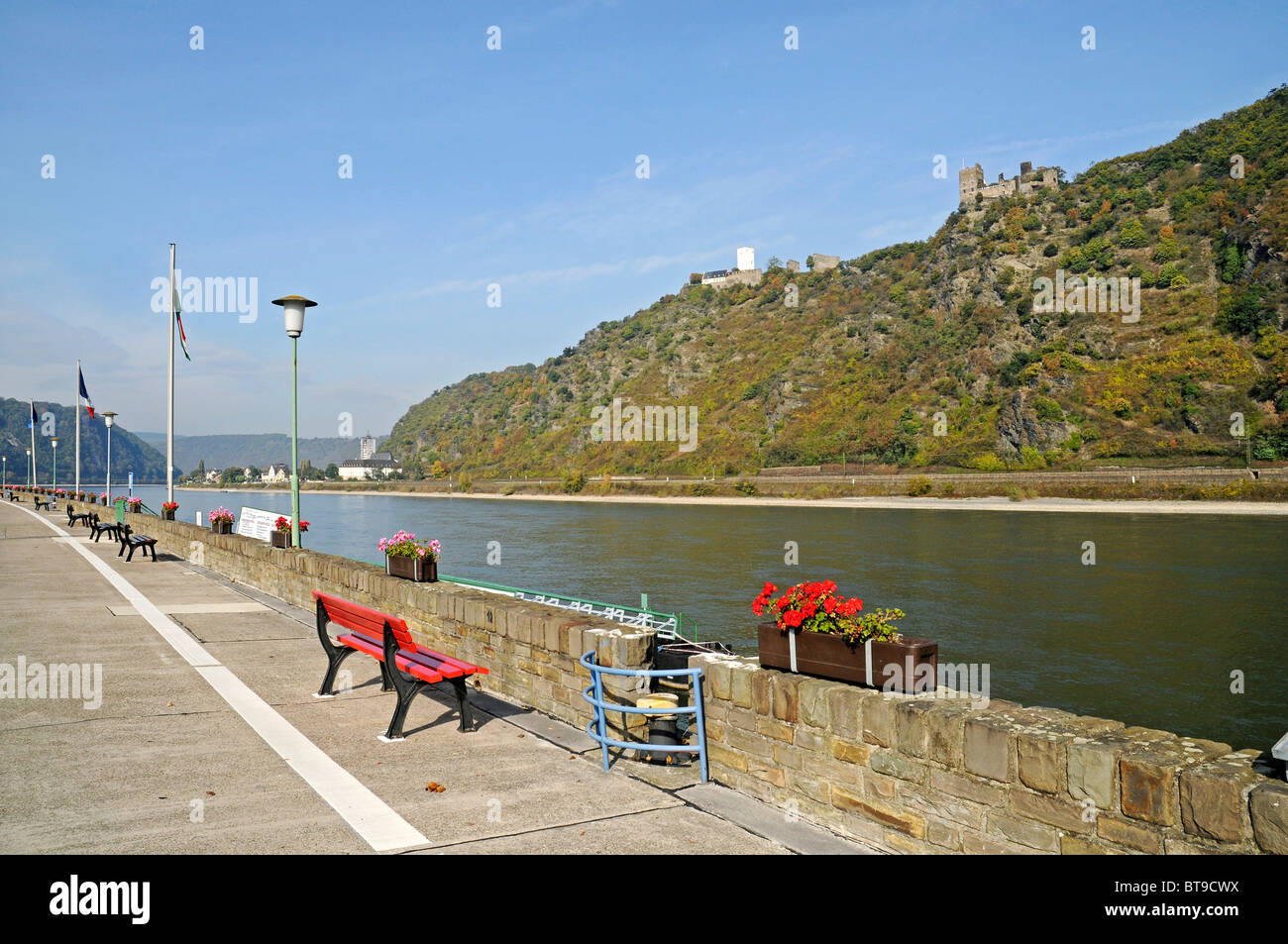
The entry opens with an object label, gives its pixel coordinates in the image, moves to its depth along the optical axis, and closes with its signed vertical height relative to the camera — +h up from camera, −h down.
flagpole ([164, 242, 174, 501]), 23.83 +0.35
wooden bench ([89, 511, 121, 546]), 22.66 -1.63
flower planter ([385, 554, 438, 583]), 9.66 -1.15
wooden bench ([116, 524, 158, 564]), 19.17 -1.59
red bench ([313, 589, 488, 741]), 6.27 -1.46
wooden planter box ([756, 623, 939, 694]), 4.57 -1.09
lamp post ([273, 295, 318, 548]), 13.38 +2.32
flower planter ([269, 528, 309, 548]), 14.45 -1.17
